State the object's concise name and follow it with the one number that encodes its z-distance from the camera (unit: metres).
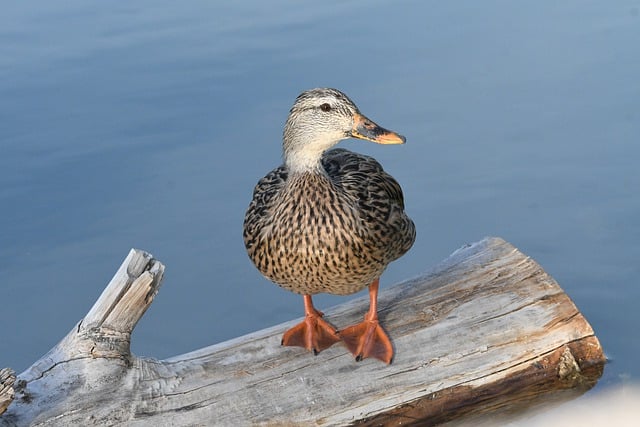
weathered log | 6.23
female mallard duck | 6.54
